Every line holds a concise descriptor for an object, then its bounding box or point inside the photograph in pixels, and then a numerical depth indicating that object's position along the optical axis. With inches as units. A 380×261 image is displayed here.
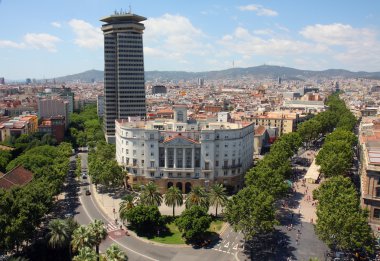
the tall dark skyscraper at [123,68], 7298.2
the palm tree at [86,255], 2100.1
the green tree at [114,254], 2119.8
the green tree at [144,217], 3336.6
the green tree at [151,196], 3617.1
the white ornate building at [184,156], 4505.4
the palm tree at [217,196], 3597.4
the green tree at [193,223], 3132.4
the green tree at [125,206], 3464.6
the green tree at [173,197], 3617.1
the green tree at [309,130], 7199.8
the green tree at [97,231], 2363.4
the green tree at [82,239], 2320.4
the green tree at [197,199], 3535.9
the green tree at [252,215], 2906.0
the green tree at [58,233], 2573.8
